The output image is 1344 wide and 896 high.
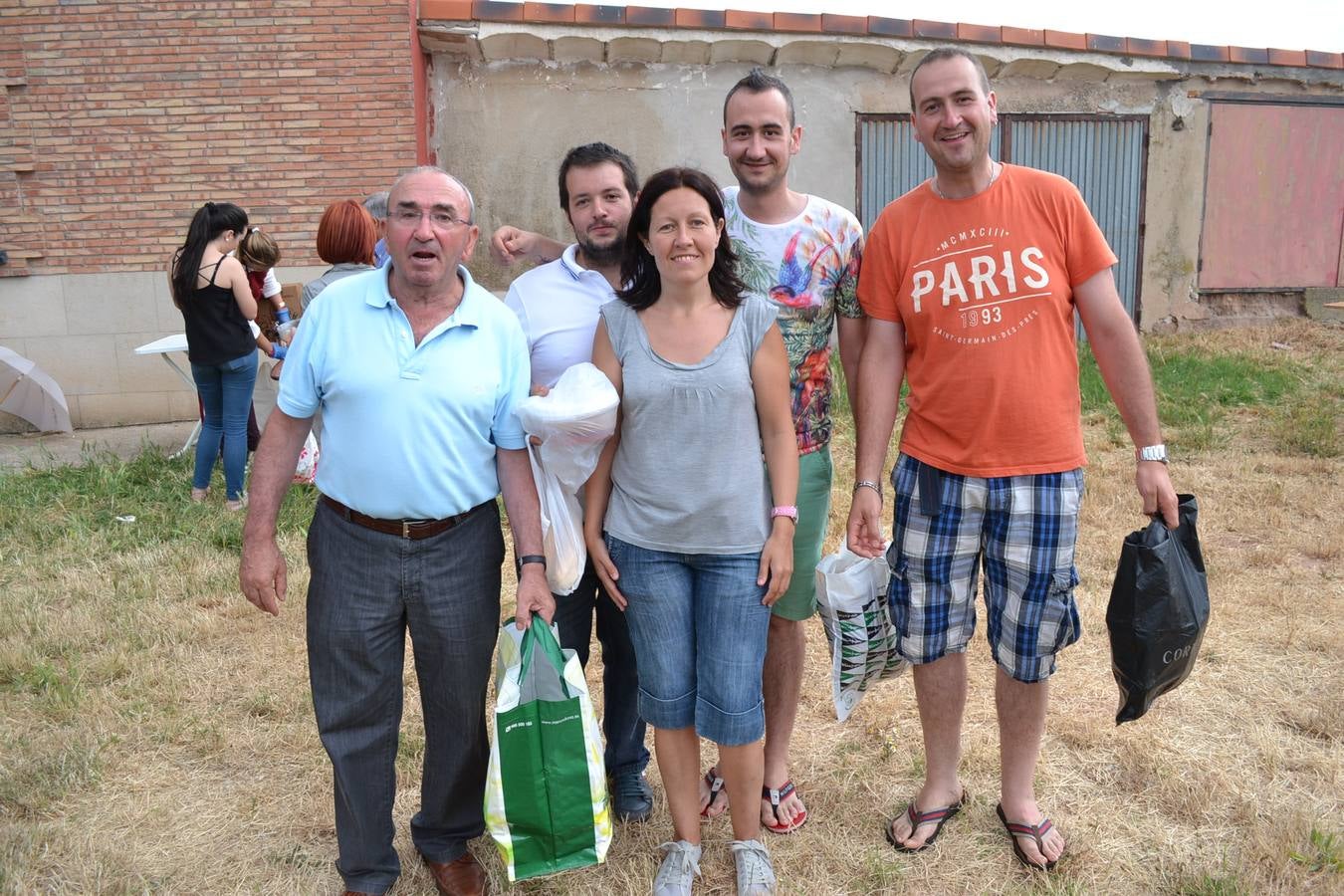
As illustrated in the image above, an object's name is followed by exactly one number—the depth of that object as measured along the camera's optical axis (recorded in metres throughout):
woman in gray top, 2.40
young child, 6.29
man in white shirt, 2.62
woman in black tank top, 5.94
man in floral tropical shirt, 2.62
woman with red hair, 4.37
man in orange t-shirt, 2.47
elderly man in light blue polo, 2.34
